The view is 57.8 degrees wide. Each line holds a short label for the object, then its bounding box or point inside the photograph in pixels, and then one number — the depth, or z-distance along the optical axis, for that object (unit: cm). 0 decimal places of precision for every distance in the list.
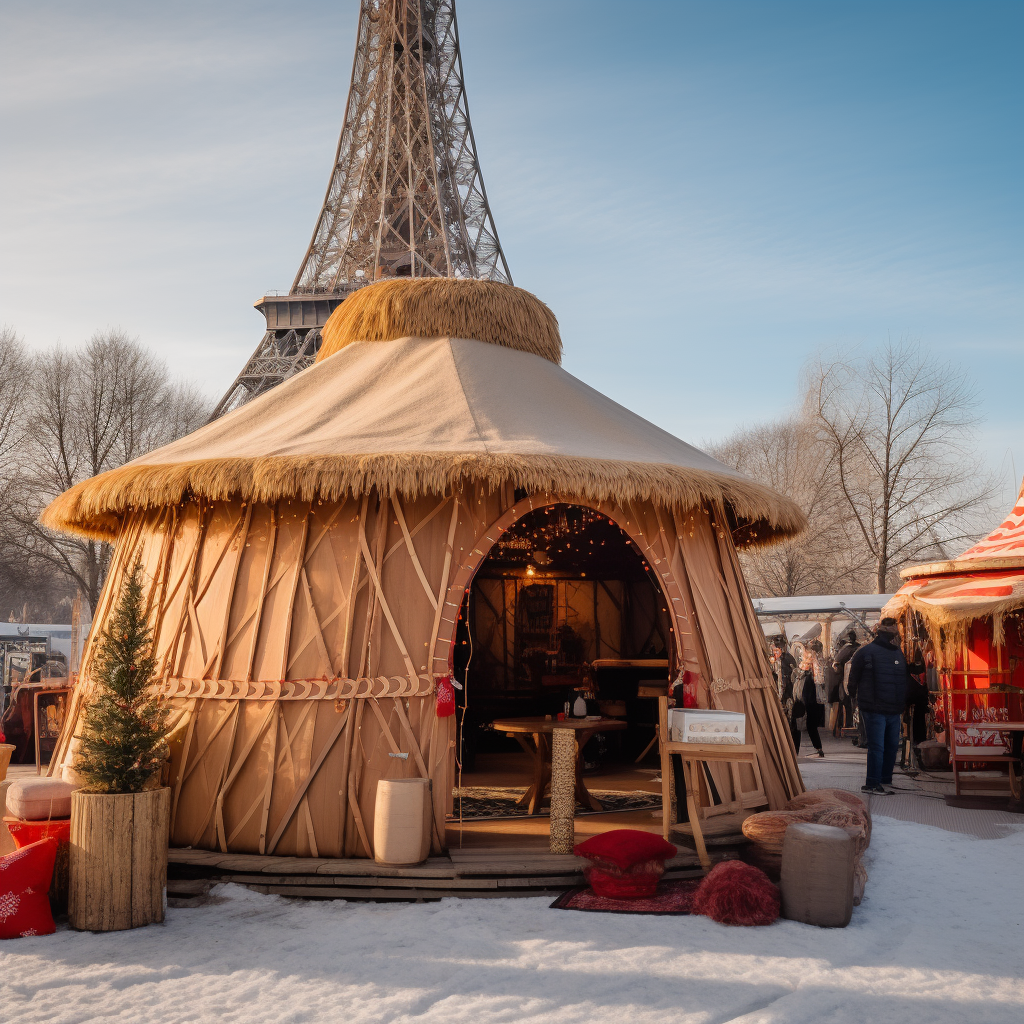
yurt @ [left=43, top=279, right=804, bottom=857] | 607
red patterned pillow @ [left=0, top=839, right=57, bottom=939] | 495
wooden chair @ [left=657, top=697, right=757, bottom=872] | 587
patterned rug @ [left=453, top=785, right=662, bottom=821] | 753
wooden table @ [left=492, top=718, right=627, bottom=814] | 718
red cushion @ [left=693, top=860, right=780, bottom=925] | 516
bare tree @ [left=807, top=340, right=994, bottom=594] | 2338
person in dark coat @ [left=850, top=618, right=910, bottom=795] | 890
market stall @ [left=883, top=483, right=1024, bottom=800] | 978
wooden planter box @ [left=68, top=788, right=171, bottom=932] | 508
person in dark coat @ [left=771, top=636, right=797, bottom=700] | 1362
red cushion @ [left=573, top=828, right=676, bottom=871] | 556
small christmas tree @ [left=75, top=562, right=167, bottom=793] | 531
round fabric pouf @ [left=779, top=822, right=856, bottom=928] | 516
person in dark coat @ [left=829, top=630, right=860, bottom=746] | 1202
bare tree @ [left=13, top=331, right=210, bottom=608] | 2272
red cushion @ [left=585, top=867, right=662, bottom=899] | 556
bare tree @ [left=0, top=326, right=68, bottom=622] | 2247
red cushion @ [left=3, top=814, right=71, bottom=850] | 551
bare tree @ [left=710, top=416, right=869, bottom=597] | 2520
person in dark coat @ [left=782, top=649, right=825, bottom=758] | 1232
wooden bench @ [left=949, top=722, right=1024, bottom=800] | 870
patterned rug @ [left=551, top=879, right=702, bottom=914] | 535
